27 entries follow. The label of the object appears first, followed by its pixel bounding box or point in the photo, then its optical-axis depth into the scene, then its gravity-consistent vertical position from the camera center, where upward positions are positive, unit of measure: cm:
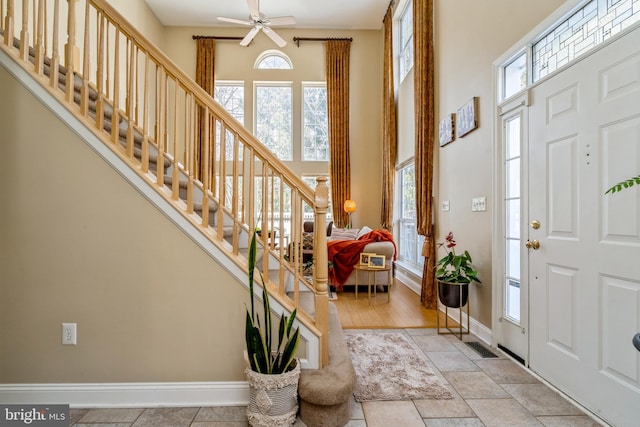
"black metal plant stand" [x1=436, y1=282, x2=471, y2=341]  281 -78
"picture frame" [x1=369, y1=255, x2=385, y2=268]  410 -58
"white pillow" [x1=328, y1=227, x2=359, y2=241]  599 -35
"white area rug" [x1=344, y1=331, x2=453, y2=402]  198 -110
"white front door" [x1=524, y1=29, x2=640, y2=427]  159 -9
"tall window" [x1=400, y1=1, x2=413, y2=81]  537 +307
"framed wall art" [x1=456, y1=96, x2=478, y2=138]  299 +98
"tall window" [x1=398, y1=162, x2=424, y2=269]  508 -12
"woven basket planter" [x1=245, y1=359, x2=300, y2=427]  160 -94
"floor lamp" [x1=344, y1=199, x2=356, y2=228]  684 +21
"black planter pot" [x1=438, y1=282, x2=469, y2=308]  281 -69
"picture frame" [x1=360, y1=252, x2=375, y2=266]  417 -56
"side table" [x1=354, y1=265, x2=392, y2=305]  406 -69
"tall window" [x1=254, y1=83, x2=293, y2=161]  712 +222
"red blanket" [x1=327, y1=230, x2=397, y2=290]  440 -55
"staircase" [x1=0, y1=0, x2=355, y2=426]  188 +35
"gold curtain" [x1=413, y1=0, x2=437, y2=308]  391 +105
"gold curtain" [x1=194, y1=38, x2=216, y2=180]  680 +329
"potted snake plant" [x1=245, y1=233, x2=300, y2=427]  160 -82
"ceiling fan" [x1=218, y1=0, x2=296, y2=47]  487 +303
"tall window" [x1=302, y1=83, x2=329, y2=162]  717 +209
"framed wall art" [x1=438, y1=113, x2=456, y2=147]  346 +98
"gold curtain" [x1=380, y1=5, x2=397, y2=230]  593 +157
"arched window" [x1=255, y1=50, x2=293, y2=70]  704 +344
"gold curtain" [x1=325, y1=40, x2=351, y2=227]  694 +209
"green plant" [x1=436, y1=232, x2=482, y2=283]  284 -50
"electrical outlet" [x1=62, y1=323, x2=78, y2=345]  188 -70
